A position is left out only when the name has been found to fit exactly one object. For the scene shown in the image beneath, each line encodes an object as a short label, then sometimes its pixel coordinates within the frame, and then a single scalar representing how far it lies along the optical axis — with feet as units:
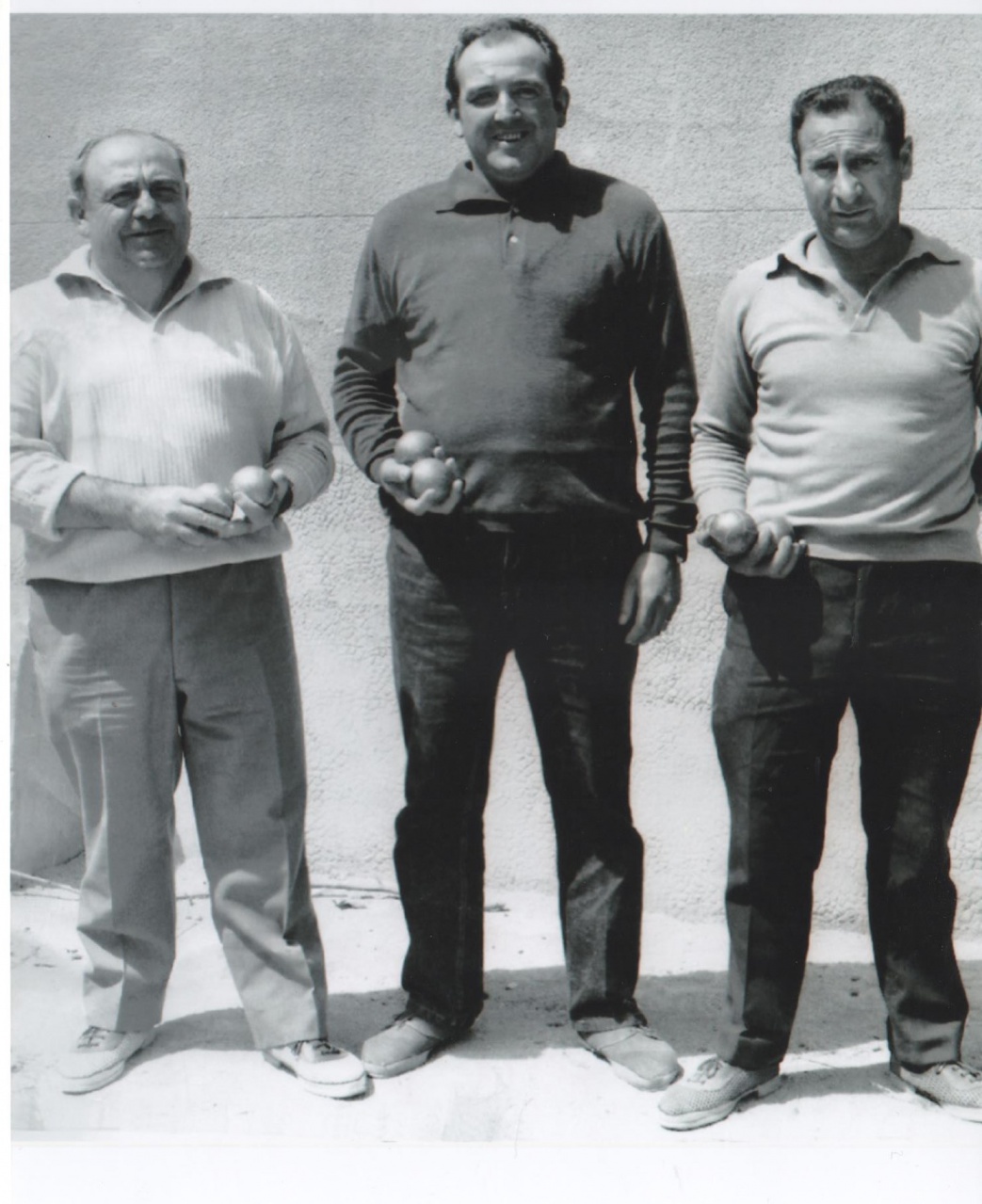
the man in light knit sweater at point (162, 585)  9.85
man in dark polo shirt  9.81
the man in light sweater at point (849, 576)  9.27
